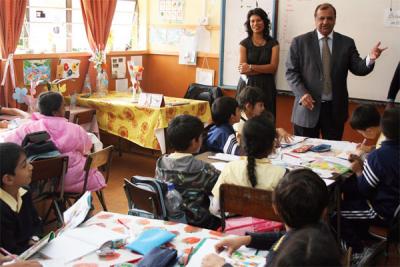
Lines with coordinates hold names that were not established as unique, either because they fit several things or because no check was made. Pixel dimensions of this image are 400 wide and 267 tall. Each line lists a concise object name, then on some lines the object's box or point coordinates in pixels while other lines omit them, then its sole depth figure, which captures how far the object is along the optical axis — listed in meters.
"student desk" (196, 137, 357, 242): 2.46
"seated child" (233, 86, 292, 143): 3.35
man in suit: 3.82
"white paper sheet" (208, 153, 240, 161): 2.86
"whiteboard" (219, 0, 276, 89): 5.16
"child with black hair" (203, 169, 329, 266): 1.48
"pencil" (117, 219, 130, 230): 1.85
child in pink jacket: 3.14
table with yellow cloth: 4.52
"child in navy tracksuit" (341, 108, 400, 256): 2.43
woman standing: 4.48
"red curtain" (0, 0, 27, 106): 4.37
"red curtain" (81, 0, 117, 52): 5.23
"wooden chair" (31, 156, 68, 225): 2.70
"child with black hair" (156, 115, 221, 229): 2.28
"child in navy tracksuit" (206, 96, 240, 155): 3.13
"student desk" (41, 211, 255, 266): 1.58
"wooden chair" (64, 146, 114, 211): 2.89
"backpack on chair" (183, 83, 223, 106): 5.19
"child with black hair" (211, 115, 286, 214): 2.14
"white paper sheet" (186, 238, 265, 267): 1.56
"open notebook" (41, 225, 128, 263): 1.61
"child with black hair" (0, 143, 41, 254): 1.98
